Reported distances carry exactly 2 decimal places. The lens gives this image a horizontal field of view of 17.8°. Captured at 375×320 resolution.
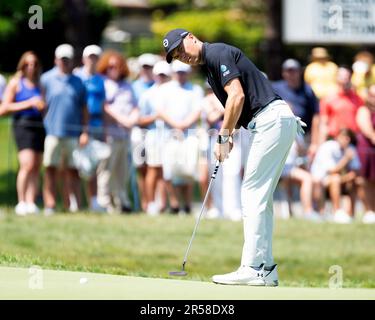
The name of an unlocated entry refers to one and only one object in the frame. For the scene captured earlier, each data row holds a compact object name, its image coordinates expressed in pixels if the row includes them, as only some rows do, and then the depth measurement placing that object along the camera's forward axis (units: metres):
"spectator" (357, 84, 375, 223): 17.11
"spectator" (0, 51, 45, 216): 16.19
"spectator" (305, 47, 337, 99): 20.06
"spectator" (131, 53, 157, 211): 17.44
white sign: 21.16
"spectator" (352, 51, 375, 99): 18.83
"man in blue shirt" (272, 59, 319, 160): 17.22
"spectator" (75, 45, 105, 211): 16.97
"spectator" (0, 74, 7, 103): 16.80
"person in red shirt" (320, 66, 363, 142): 17.30
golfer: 9.59
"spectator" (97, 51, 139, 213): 17.25
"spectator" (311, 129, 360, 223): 17.23
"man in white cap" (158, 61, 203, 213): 16.98
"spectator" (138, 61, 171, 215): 17.17
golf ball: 9.28
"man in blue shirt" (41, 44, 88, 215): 16.52
